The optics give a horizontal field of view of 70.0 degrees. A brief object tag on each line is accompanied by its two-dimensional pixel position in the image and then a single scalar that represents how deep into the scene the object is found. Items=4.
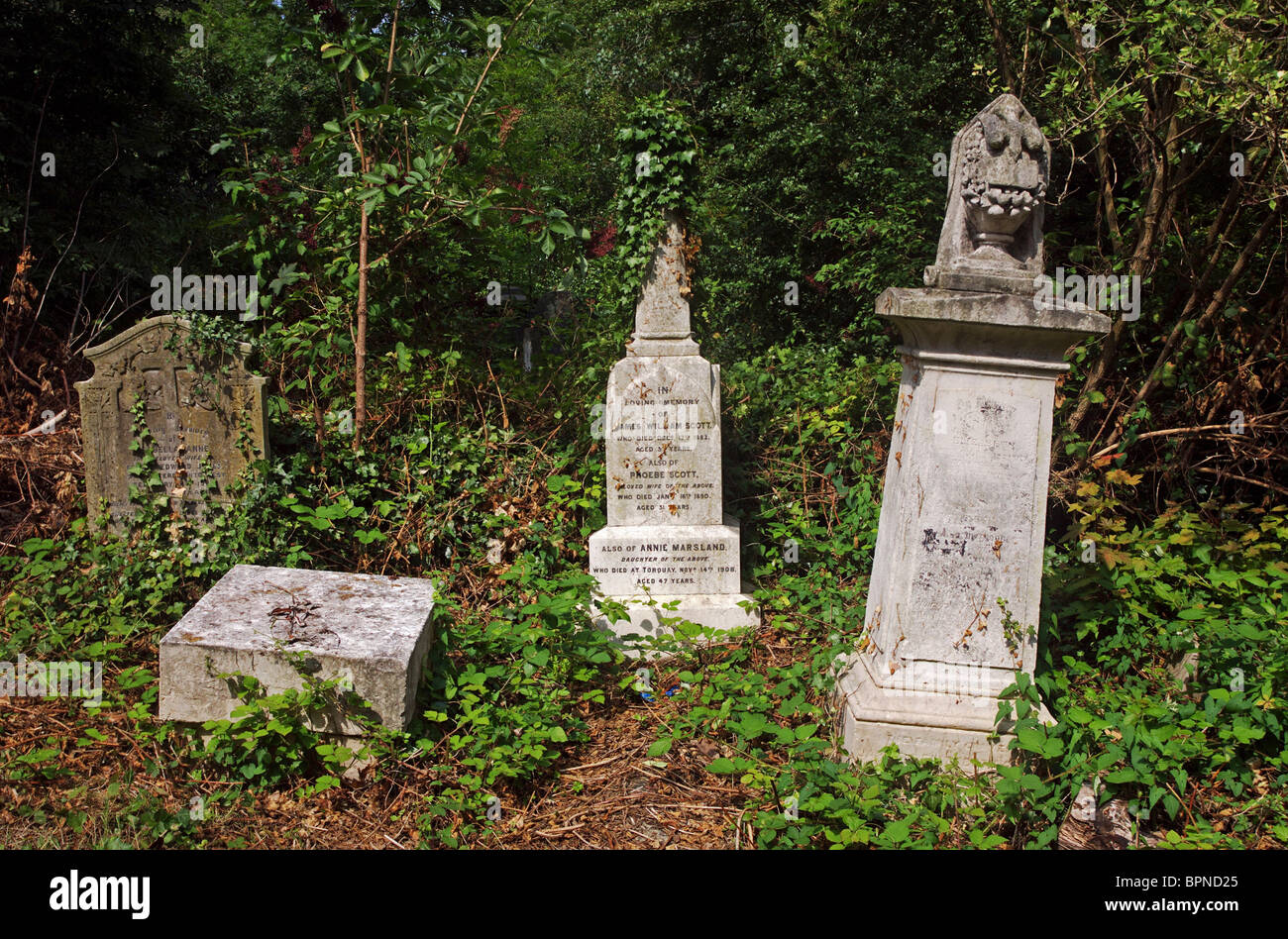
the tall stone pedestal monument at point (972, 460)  3.65
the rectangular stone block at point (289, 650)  3.89
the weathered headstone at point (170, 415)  5.50
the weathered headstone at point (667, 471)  5.63
